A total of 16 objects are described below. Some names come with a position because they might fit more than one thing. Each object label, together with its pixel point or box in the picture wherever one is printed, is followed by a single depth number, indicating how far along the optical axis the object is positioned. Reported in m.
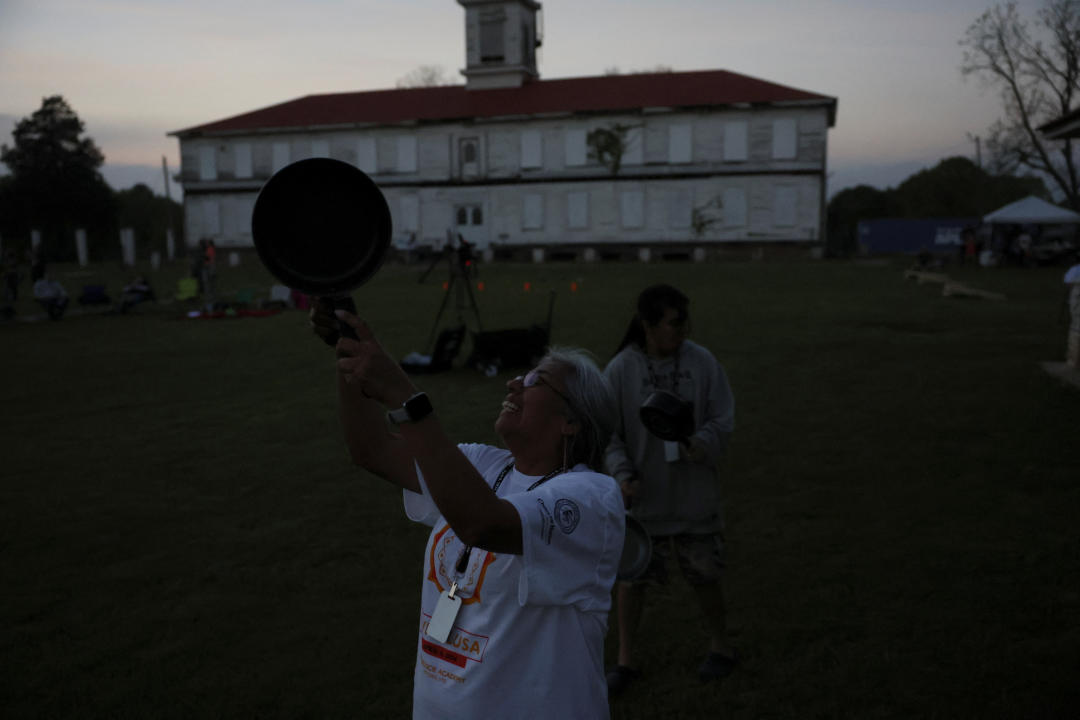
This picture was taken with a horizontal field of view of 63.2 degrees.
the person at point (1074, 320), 12.44
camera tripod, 17.03
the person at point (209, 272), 27.29
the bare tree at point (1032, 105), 47.88
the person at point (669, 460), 4.40
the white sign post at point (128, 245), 46.59
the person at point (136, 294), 25.32
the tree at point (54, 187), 68.75
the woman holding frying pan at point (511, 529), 1.79
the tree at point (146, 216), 88.50
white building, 47.09
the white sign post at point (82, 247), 50.46
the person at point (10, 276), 25.61
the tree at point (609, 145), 48.34
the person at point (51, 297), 23.14
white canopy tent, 38.53
